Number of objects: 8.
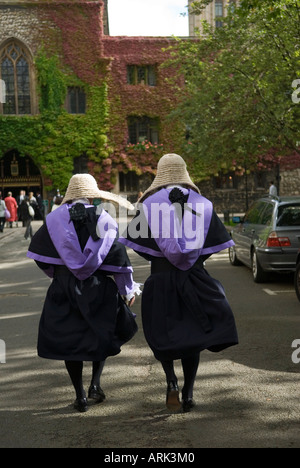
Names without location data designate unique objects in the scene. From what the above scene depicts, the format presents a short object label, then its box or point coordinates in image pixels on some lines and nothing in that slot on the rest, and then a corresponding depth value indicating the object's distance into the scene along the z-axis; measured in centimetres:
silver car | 1064
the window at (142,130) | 3867
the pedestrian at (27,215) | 2300
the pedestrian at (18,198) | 3253
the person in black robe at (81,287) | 462
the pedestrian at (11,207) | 3122
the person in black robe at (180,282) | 456
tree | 1594
